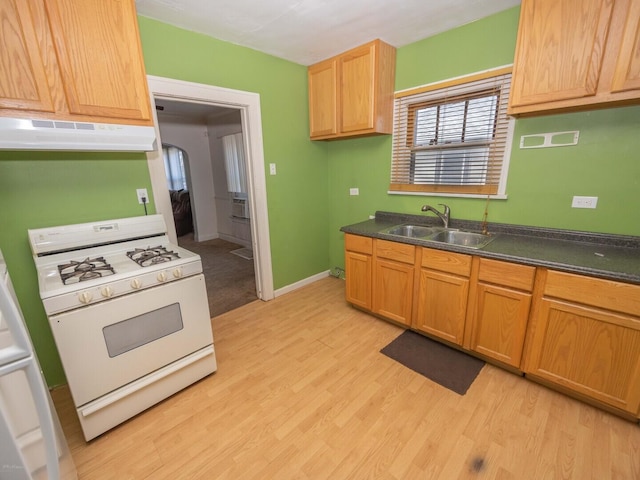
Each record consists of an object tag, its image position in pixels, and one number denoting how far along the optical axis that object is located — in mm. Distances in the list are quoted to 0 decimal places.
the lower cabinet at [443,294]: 2057
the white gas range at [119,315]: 1447
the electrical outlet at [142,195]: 2150
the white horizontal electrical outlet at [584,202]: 1933
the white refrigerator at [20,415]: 696
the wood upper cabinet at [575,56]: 1487
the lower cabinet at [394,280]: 2344
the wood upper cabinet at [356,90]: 2535
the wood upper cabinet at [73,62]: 1357
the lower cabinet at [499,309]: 1802
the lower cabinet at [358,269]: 2617
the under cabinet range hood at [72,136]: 1362
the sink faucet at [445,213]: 2525
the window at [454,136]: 2238
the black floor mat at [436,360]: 1967
